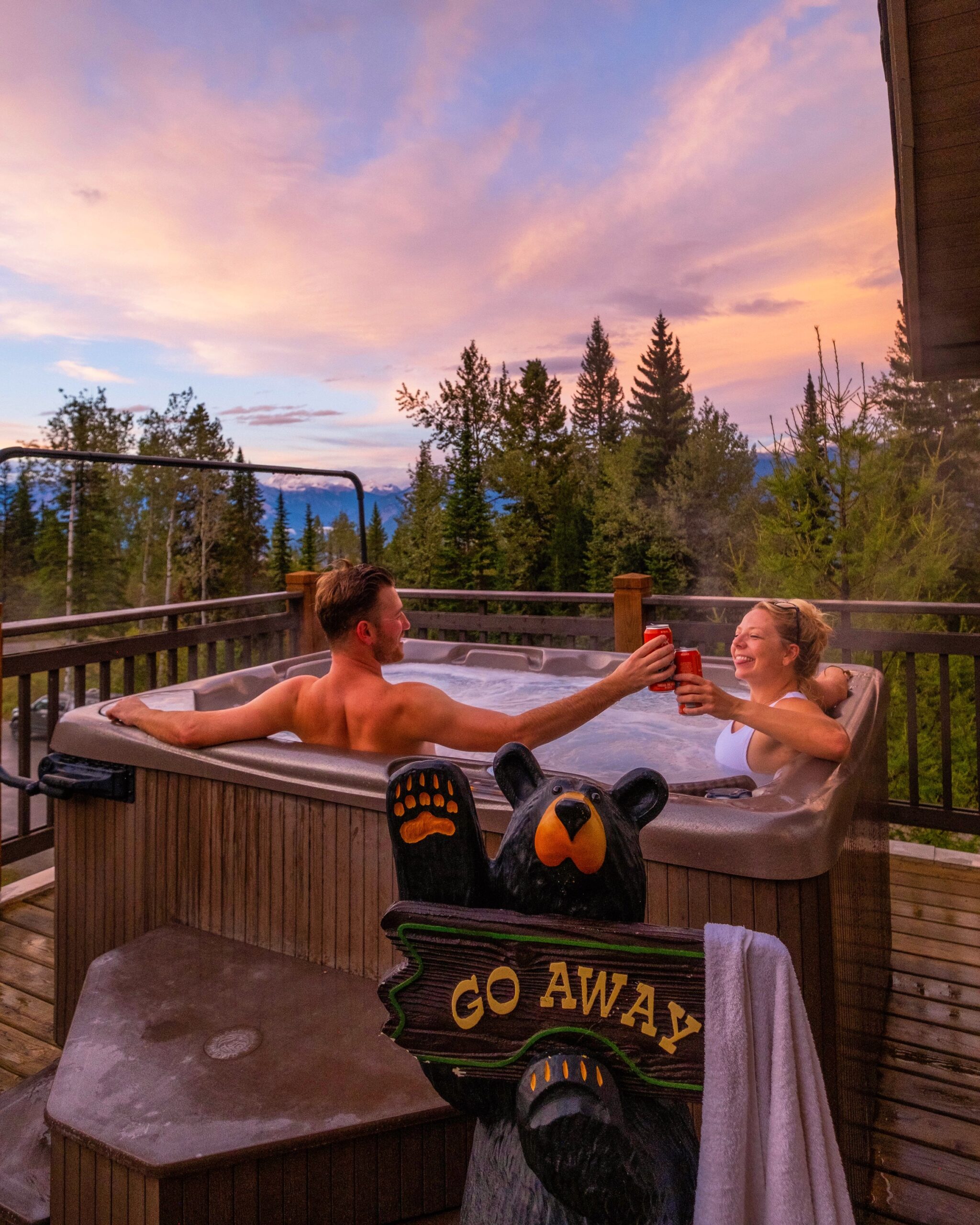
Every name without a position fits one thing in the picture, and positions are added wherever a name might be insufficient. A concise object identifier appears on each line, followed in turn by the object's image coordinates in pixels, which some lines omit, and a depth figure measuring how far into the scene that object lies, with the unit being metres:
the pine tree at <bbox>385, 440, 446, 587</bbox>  19.73
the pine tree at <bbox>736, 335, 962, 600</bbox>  12.52
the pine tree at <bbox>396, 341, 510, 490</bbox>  19.17
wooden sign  0.62
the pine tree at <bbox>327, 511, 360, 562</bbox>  24.06
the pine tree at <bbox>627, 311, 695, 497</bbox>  20.14
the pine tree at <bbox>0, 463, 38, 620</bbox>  18.64
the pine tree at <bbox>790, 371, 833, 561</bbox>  13.15
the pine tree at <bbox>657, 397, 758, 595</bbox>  18.25
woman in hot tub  1.85
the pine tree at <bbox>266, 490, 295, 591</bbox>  22.08
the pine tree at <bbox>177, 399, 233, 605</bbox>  19.98
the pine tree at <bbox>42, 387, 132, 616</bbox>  19.72
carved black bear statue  0.59
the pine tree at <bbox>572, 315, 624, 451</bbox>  21.33
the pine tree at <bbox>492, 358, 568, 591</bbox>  19.98
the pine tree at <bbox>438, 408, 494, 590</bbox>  19.16
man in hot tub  1.66
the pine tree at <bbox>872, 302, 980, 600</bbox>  13.38
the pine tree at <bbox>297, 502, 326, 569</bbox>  17.92
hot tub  1.10
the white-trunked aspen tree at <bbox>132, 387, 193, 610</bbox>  19.83
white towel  0.62
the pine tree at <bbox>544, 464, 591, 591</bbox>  19.78
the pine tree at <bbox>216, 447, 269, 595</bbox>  20.64
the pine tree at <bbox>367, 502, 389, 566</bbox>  21.03
